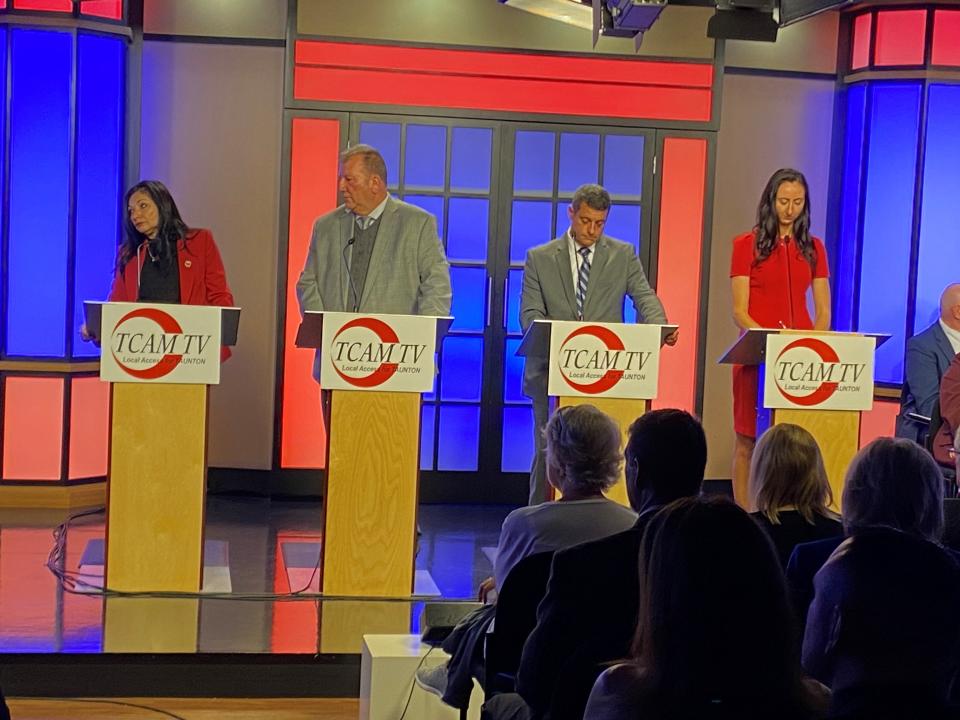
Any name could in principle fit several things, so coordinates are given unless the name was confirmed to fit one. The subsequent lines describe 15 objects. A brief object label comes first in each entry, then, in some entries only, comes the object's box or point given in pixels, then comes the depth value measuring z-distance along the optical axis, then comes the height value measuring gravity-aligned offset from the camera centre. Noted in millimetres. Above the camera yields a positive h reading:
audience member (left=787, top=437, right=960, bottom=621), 2443 -349
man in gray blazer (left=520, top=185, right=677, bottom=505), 5883 -5
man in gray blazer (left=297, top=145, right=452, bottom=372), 5543 +72
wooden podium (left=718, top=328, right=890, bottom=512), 5145 -441
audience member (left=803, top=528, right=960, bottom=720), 2197 -547
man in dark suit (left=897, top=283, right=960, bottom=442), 6617 -305
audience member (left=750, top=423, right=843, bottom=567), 3225 -475
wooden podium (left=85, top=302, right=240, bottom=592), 5051 -803
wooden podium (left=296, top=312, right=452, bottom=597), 5062 -657
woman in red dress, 5586 +49
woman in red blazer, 5809 +2
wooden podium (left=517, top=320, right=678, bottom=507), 5121 -275
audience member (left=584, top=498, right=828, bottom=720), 1778 -440
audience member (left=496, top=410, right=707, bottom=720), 2506 -631
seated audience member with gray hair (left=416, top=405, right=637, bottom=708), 3045 -518
